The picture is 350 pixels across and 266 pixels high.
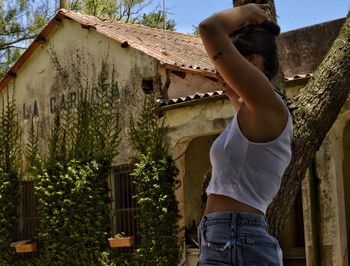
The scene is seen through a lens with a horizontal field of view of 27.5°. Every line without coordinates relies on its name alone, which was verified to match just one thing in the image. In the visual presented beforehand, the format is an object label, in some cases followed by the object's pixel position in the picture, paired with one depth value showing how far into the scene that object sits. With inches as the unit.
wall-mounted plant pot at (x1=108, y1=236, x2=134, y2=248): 447.5
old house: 360.2
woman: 92.7
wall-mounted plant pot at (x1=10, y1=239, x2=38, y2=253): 509.4
